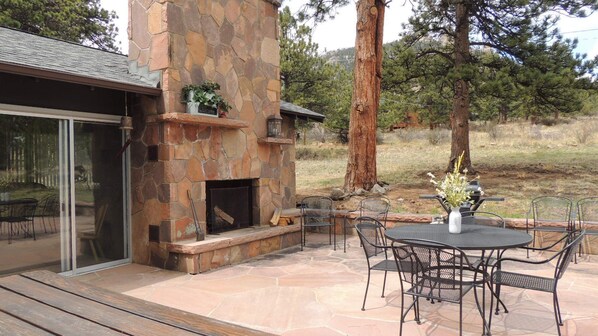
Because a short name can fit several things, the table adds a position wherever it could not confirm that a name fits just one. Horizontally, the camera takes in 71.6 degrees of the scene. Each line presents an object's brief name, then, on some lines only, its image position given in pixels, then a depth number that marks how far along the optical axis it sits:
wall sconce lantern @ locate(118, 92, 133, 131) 5.14
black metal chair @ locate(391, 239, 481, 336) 2.97
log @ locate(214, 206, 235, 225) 6.16
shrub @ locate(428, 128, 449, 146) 20.31
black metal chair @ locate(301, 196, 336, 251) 6.91
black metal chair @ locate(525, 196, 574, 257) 5.92
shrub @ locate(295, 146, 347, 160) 19.88
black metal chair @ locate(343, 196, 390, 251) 6.84
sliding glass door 4.38
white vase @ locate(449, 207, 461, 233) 3.72
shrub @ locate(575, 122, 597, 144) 16.73
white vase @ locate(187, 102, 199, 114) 5.23
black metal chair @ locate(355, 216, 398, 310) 3.71
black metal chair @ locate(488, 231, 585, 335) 3.00
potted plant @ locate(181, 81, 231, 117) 5.25
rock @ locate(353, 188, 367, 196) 8.81
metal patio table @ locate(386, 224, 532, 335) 3.12
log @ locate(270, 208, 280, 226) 6.67
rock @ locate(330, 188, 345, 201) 8.76
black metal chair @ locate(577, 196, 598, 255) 5.84
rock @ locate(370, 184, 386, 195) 8.95
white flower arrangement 3.63
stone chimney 5.17
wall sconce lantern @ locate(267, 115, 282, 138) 6.72
